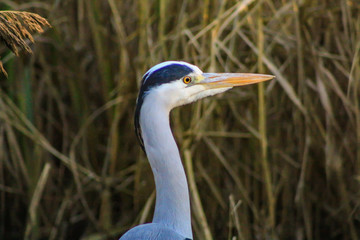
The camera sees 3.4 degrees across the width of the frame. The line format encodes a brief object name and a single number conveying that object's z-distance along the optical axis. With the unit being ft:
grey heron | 30.01
